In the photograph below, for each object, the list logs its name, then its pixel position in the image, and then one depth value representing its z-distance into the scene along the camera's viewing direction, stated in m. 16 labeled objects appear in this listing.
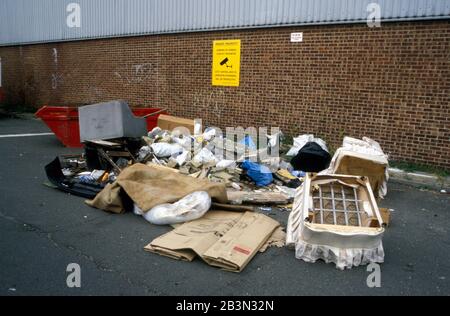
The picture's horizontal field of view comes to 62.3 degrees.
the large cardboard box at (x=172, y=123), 9.34
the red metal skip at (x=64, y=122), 9.10
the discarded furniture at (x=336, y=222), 3.61
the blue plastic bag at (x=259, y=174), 6.32
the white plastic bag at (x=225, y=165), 6.52
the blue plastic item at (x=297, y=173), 6.85
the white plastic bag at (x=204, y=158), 6.81
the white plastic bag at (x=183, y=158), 6.80
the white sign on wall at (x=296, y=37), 8.76
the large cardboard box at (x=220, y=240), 3.58
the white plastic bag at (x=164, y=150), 7.11
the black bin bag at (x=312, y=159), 6.91
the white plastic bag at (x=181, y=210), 4.48
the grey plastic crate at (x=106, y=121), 6.63
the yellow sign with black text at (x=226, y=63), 9.95
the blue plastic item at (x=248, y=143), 7.77
